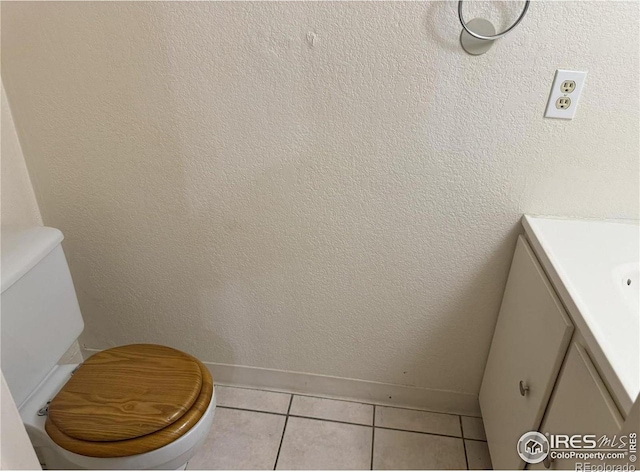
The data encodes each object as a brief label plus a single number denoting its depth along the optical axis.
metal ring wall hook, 1.07
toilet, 1.15
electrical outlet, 1.15
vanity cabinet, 0.89
